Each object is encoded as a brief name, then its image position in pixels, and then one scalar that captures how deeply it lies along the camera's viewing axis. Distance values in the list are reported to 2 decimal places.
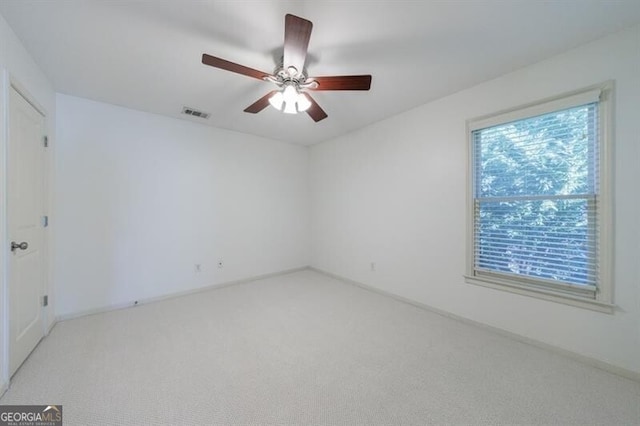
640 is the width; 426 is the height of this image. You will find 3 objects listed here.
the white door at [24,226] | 1.75
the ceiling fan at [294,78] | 1.50
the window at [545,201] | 1.89
